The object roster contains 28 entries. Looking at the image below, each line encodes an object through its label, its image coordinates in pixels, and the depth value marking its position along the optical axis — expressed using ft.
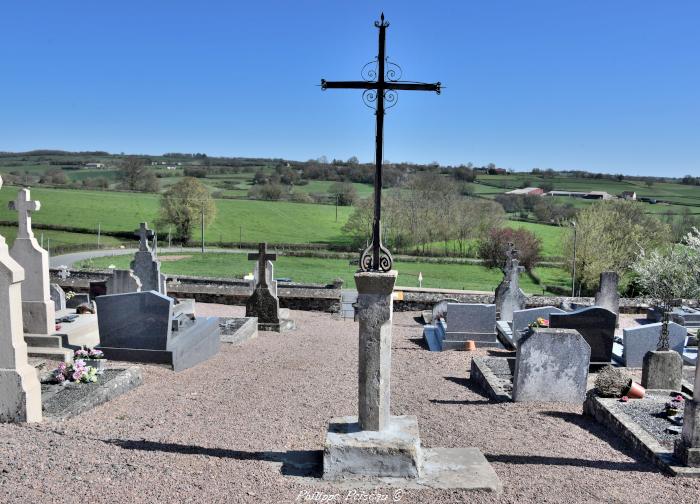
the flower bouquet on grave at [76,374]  28.37
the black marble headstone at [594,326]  39.11
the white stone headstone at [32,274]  37.35
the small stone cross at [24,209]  40.09
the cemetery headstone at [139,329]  34.73
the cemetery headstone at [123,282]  51.44
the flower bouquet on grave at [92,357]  30.99
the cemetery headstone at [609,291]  56.42
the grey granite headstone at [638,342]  40.93
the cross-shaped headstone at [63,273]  77.92
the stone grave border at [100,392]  24.41
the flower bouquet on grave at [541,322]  43.80
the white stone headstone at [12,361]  22.94
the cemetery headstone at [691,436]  20.83
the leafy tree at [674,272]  88.12
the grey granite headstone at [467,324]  46.91
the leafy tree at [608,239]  125.70
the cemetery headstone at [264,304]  52.80
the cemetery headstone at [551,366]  30.89
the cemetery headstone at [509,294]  57.41
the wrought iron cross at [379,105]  18.78
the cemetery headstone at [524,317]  47.34
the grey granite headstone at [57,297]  50.34
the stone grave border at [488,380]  31.24
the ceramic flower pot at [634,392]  29.53
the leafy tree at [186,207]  179.32
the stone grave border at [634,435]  20.77
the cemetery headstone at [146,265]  55.26
